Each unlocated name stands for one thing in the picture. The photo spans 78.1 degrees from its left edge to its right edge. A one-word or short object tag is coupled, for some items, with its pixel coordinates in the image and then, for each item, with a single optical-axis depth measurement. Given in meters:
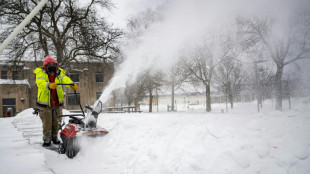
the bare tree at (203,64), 12.97
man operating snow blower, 4.04
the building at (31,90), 24.22
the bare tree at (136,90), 23.86
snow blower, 3.43
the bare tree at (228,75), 15.91
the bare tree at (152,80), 20.59
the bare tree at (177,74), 16.30
